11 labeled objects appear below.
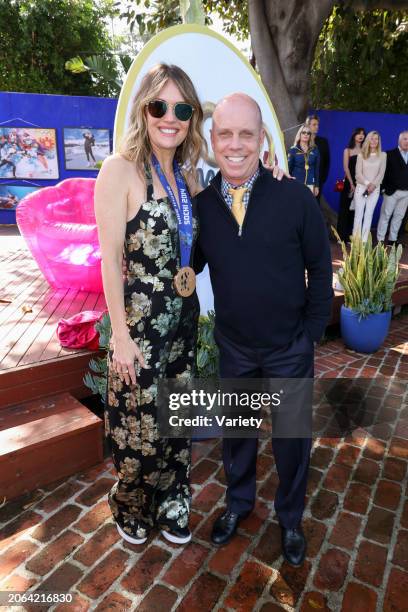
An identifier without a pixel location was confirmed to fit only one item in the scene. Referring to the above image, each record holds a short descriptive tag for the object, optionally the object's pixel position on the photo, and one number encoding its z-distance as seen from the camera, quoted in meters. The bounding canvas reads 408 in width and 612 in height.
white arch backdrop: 2.55
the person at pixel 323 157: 9.28
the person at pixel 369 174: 8.06
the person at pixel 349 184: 8.88
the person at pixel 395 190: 8.62
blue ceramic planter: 4.75
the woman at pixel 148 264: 1.85
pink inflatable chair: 4.94
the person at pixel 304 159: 7.35
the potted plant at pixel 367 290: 4.62
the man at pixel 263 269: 1.96
